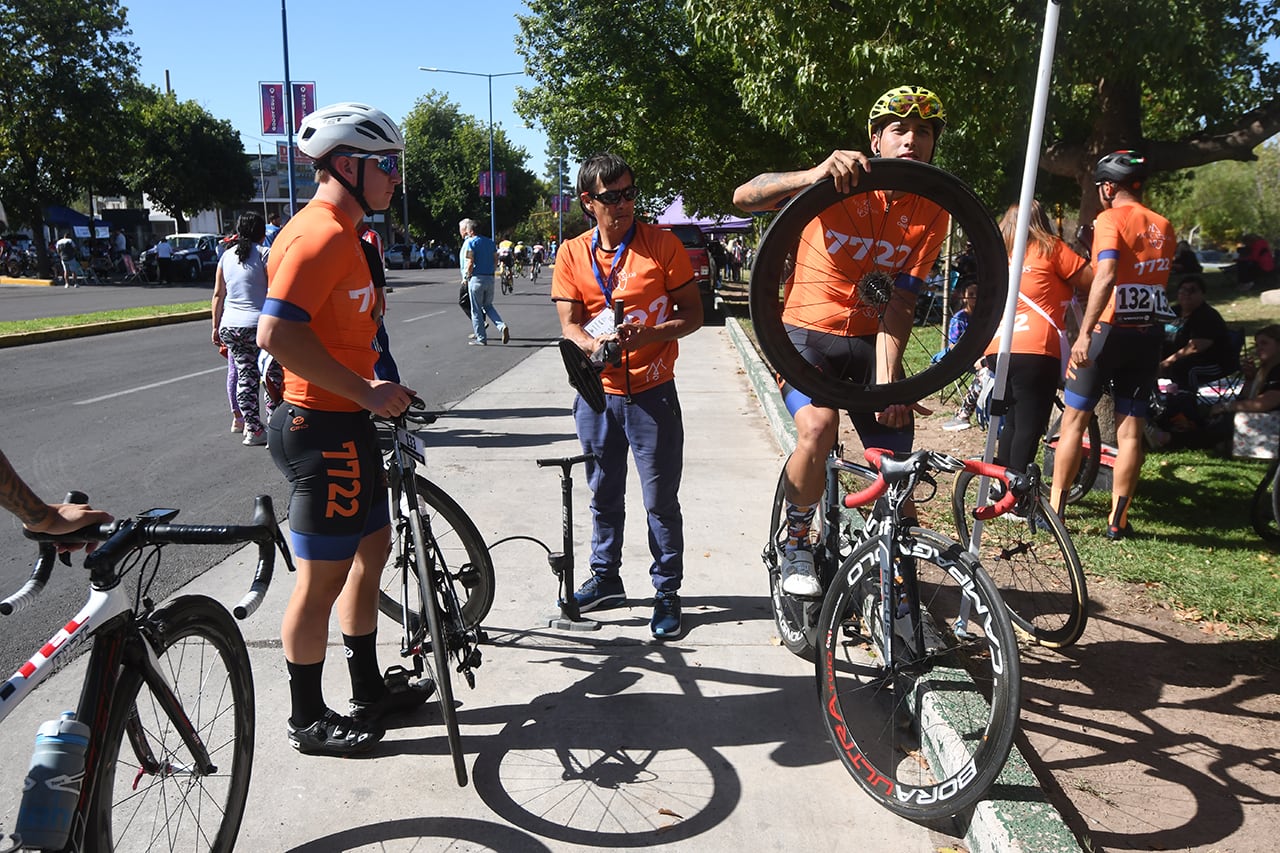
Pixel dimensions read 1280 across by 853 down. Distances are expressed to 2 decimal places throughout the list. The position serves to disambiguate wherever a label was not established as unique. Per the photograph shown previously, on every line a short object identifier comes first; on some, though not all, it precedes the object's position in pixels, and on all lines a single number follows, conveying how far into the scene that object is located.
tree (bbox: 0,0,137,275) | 28.72
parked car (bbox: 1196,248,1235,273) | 51.99
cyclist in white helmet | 2.70
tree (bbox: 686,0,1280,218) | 5.95
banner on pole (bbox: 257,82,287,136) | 20.19
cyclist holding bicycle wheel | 3.15
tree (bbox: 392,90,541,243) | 71.75
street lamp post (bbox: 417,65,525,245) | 43.97
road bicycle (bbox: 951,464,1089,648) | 3.80
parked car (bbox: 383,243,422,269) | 57.16
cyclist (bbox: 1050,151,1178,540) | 4.87
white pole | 3.53
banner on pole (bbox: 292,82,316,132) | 20.25
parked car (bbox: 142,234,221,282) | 33.03
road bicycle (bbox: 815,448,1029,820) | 2.52
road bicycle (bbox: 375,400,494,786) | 3.04
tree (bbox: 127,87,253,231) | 46.53
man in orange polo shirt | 3.90
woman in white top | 7.49
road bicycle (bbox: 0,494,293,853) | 1.99
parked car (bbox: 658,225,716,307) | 21.02
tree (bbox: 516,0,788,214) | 16.38
